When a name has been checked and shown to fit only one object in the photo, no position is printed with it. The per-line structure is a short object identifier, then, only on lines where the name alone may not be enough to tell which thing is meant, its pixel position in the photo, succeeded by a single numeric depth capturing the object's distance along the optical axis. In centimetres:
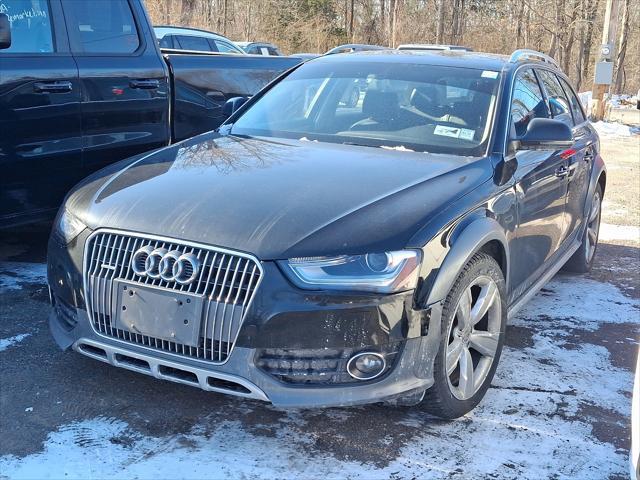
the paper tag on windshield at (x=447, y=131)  401
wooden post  1781
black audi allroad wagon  284
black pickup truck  448
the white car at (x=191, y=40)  1400
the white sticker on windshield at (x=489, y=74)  429
